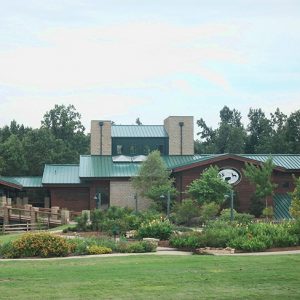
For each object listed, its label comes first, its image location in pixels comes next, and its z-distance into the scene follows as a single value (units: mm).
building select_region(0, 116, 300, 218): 46625
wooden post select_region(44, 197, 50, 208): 55744
